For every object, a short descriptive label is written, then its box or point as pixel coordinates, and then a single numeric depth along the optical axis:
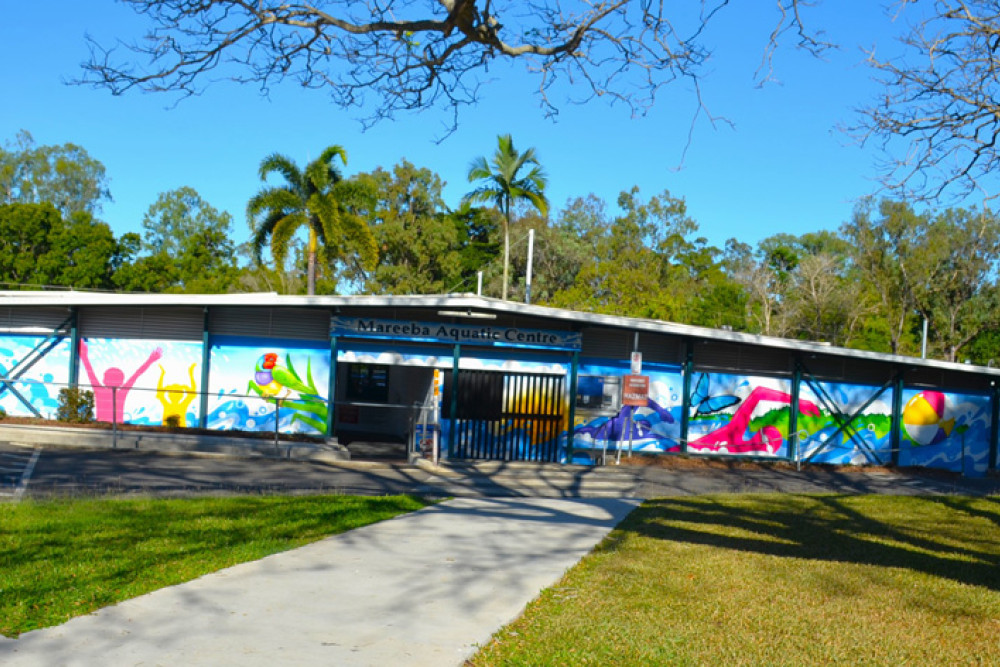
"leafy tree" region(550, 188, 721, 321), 48.41
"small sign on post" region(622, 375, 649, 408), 20.78
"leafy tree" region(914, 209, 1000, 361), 39.66
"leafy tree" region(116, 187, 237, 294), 61.81
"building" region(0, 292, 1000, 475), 21.22
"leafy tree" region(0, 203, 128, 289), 58.06
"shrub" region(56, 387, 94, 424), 21.38
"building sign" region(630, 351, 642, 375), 20.23
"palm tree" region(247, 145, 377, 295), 33.78
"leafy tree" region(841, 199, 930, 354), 42.56
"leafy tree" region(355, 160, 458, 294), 54.16
